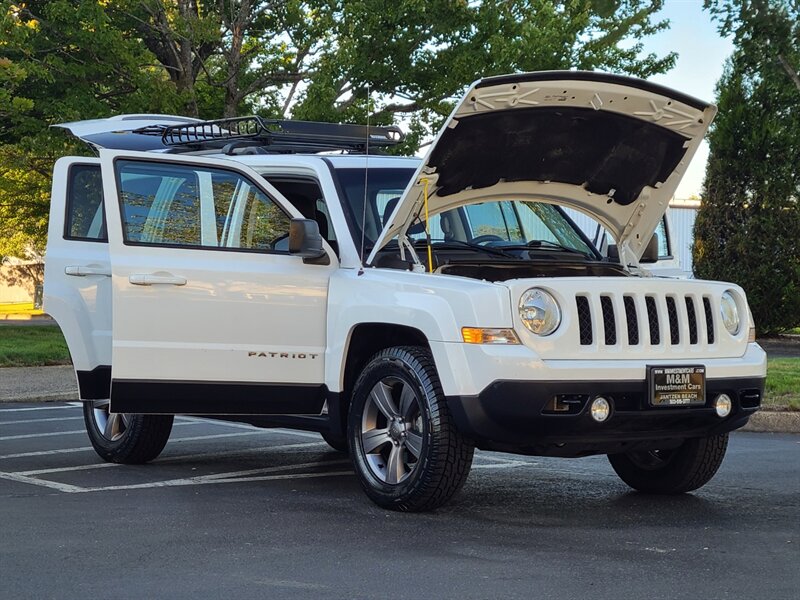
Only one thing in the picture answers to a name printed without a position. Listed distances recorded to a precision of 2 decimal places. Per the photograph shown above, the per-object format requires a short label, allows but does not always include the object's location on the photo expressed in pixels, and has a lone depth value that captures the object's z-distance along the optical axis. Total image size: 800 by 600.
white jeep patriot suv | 6.65
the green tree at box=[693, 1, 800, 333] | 23.81
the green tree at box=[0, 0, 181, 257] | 19.47
